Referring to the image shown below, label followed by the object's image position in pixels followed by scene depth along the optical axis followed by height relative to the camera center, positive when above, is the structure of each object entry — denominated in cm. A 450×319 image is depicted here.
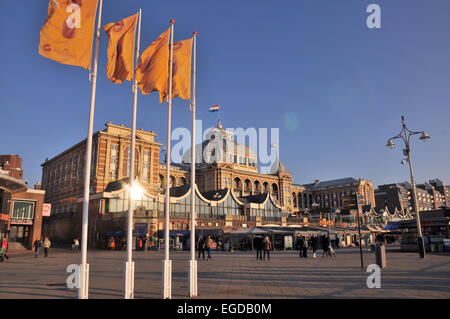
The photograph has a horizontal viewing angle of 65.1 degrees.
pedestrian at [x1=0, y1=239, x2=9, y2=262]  2516 -122
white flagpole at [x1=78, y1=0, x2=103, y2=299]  878 +100
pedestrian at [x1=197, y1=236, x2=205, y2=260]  2756 -110
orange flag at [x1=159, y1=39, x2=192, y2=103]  1320 +595
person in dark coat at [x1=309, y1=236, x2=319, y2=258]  2912 -98
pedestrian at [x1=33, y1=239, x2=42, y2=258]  2944 -97
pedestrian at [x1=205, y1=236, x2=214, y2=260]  2641 -94
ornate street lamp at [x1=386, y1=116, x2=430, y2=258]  2512 +628
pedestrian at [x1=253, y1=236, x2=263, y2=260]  2677 -99
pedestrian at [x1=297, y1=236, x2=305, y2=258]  2930 -104
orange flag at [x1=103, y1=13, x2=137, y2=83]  1192 +614
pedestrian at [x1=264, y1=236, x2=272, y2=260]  2660 -106
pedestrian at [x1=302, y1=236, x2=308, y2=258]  2885 -142
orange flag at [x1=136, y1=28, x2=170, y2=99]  1248 +579
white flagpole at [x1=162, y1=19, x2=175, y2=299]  1002 +29
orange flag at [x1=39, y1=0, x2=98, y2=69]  1030 +587
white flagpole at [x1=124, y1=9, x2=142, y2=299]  952 +33
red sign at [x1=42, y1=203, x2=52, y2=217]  4312 +294
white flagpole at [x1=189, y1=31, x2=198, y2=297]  1051 -8
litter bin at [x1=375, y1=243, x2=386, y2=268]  1795 -129
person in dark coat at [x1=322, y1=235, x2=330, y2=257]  2906 -106
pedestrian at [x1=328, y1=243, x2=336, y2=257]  2927 -164
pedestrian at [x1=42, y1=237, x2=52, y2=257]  3123 -108
